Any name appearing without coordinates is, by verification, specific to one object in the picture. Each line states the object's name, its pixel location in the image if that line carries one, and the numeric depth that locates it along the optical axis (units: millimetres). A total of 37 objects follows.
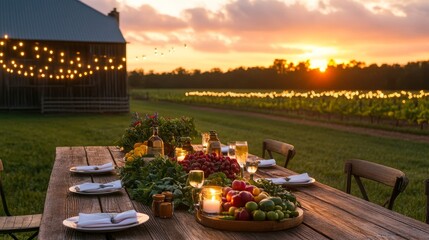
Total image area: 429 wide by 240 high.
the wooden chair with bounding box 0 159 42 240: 4523
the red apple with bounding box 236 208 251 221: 2988
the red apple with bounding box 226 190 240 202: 3148
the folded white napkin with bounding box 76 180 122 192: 3953
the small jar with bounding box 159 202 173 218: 3271
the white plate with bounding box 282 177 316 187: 4273
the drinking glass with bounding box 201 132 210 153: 5302
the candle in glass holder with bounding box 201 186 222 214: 3104
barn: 28172
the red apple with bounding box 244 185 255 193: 3227
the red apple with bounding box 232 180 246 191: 3248
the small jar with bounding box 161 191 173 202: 3369
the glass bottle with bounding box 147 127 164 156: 4766
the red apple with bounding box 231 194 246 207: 3080
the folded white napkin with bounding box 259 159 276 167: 5297
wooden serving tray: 2957
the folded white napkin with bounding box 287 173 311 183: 4336
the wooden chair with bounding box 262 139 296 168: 5902
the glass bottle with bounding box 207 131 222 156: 4547
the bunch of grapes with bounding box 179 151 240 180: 3857
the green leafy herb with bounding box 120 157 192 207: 3545
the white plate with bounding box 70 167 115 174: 4854
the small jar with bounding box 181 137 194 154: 4973
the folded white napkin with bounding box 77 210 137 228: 2980
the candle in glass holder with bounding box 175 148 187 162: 4518
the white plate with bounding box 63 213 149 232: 2939
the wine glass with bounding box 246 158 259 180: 3967
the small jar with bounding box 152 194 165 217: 3303
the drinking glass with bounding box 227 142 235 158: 4360
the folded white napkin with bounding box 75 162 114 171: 4914
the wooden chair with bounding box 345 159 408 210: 4195
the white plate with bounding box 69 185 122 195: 3939
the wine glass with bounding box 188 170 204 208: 3305
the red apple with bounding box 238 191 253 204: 3078
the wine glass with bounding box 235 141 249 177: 4273
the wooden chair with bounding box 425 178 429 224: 4020
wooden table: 2943
